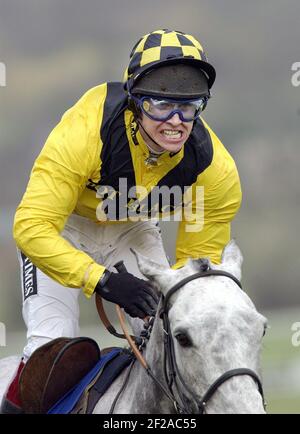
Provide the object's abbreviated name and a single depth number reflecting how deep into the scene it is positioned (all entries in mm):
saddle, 8977
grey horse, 7348
